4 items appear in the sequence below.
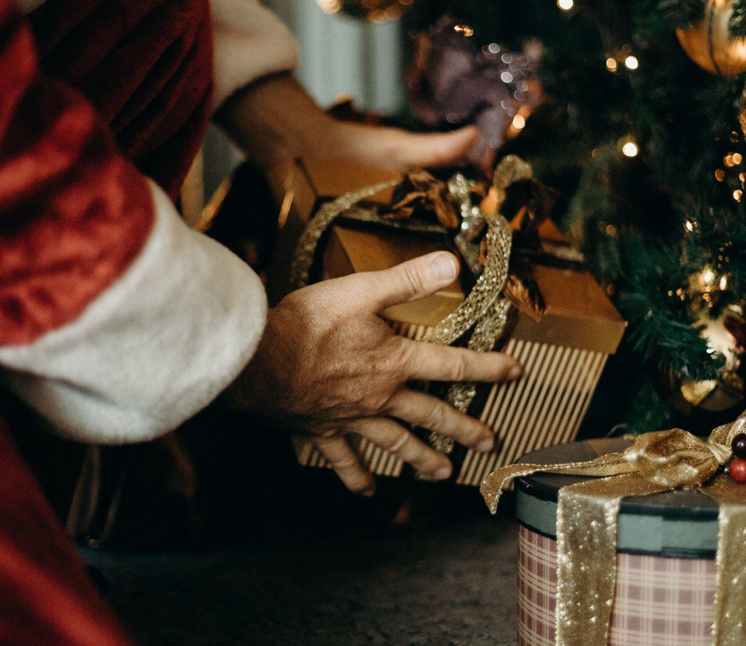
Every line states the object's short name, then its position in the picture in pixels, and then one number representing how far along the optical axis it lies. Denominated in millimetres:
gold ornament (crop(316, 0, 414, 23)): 1176
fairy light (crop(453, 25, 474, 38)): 1089
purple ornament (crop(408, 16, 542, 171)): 1027
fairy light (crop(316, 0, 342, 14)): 1197
